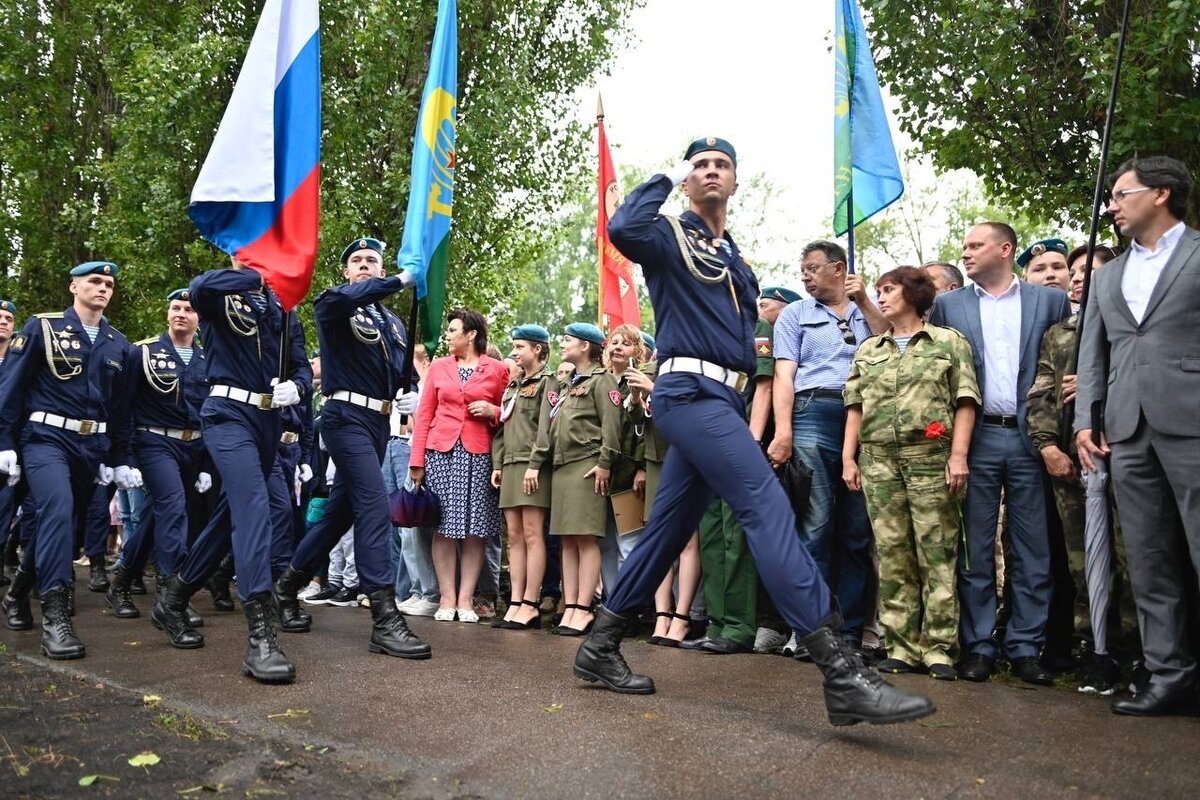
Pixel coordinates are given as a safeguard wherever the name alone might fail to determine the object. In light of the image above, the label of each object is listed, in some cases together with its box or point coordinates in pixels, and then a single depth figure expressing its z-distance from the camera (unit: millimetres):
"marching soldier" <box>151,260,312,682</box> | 5082
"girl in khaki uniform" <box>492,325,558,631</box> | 7262
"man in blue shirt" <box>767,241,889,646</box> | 5926
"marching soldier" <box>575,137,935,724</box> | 4203
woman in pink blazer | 7602
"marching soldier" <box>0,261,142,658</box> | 5934
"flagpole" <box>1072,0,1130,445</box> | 4715
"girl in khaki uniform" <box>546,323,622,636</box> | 6930
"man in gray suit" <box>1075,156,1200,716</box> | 4344
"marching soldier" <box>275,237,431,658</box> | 5570
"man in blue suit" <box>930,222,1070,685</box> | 5207
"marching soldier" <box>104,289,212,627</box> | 7207
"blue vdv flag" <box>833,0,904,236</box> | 5938
